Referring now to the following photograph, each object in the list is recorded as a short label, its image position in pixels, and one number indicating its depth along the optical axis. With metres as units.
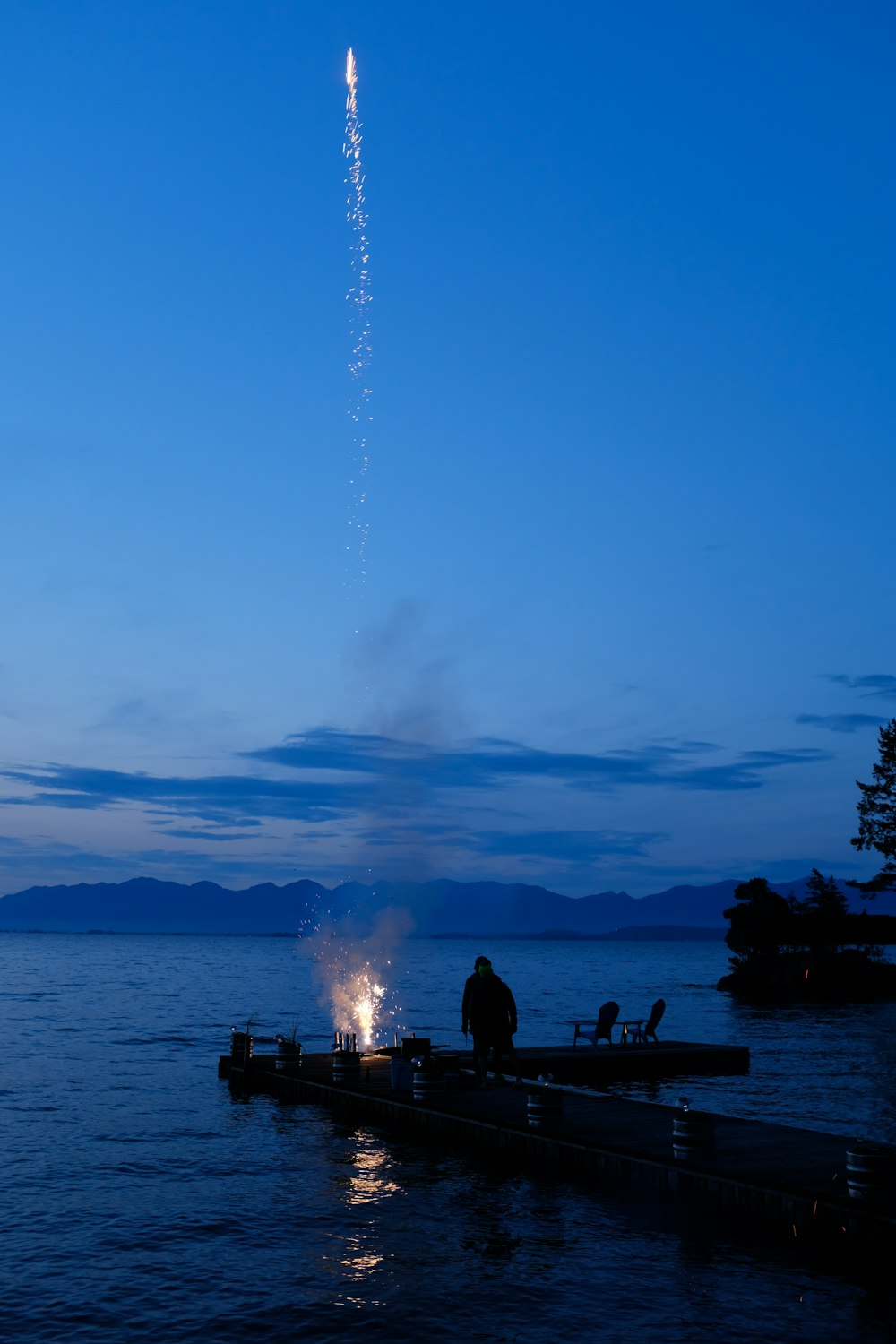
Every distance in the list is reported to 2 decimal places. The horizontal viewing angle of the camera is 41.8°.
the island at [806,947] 101.69
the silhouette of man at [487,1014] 26.86
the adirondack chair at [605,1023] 40.56
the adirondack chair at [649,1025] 42.19
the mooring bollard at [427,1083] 26.47
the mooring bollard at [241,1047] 36.53
